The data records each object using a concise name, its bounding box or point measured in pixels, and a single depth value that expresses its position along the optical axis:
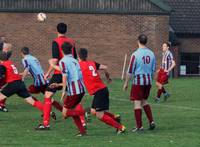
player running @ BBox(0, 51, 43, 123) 17.61
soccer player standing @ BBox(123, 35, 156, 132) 16.22
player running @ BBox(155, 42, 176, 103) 24.82
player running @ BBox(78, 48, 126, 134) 15.58
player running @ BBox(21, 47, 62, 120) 19.45
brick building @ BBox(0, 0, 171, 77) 43.59
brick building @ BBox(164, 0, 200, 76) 49.53
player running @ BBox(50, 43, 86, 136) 15.08
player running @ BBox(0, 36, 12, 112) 20.34
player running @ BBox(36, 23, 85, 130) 16.28
